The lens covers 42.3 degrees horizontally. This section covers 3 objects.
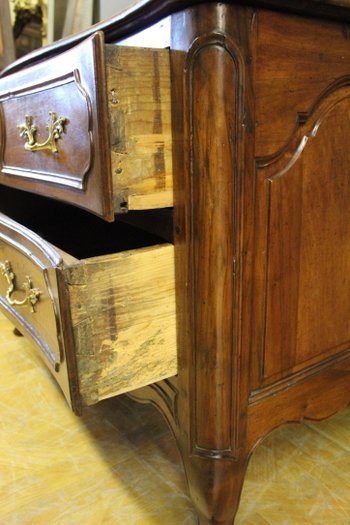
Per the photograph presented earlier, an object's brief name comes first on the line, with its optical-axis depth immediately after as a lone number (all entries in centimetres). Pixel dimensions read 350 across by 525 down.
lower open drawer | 50
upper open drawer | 47
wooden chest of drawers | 48
